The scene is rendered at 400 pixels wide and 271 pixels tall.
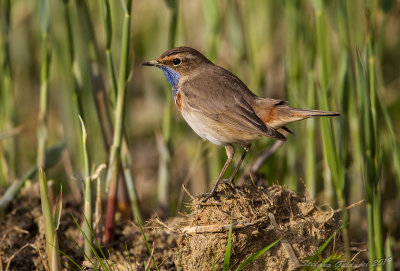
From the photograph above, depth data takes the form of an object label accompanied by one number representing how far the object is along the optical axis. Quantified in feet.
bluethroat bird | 23.93
